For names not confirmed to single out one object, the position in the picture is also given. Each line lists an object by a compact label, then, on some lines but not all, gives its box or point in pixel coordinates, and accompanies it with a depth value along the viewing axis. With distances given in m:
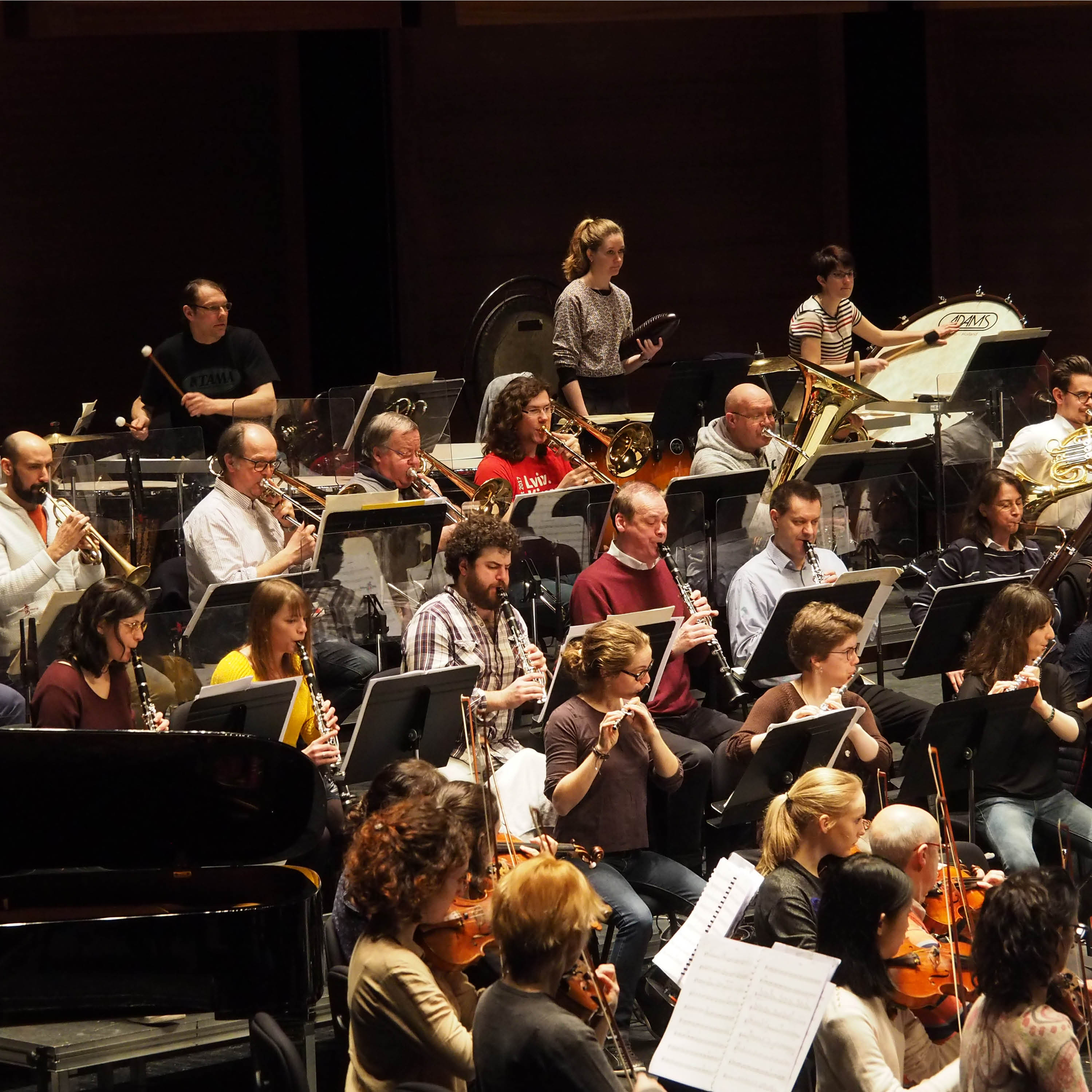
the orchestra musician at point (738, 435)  13.55
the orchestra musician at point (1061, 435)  14.03
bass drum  16.89
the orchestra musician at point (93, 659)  9.65
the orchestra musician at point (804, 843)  7.97
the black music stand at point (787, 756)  9.59
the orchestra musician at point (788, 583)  11.69
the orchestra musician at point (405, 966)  6.53
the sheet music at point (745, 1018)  6.20
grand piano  7.92
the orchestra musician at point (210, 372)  14.80
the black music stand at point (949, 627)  11.37
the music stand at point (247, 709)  9.19
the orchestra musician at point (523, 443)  13.39
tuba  14.69
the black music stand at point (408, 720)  9.46
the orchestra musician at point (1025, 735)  10.61
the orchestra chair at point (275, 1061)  6.22
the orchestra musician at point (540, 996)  5.81
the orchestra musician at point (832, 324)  16.66
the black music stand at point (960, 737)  10.06
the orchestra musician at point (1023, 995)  6.10
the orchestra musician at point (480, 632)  10.40
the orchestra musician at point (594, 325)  15.66
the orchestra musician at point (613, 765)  9.39
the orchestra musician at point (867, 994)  6.69
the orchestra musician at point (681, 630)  10.60
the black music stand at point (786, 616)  10.75
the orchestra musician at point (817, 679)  10.14
